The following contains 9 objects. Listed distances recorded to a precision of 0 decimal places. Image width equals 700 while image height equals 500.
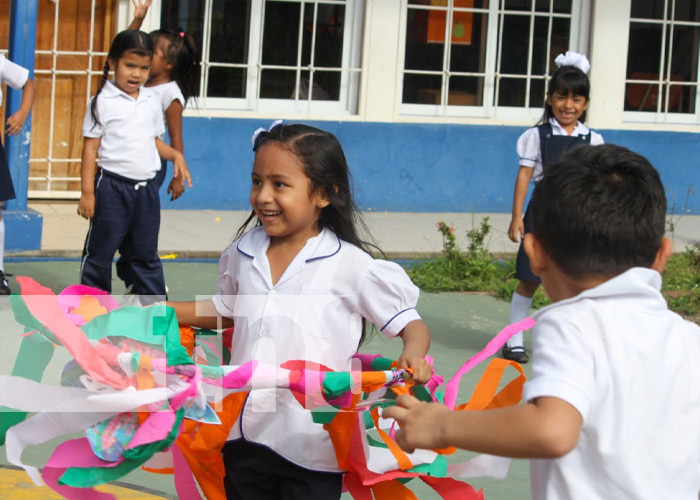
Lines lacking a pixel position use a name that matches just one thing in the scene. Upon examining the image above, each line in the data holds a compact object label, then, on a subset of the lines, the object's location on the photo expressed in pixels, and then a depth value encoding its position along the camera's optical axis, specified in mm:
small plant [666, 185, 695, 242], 10782
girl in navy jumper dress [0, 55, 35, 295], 6433
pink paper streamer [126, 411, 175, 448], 2355
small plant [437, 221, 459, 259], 7672
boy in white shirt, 1815
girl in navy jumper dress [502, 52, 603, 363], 5703
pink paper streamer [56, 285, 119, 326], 2684
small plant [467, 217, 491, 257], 7764
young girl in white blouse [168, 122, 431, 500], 2705
